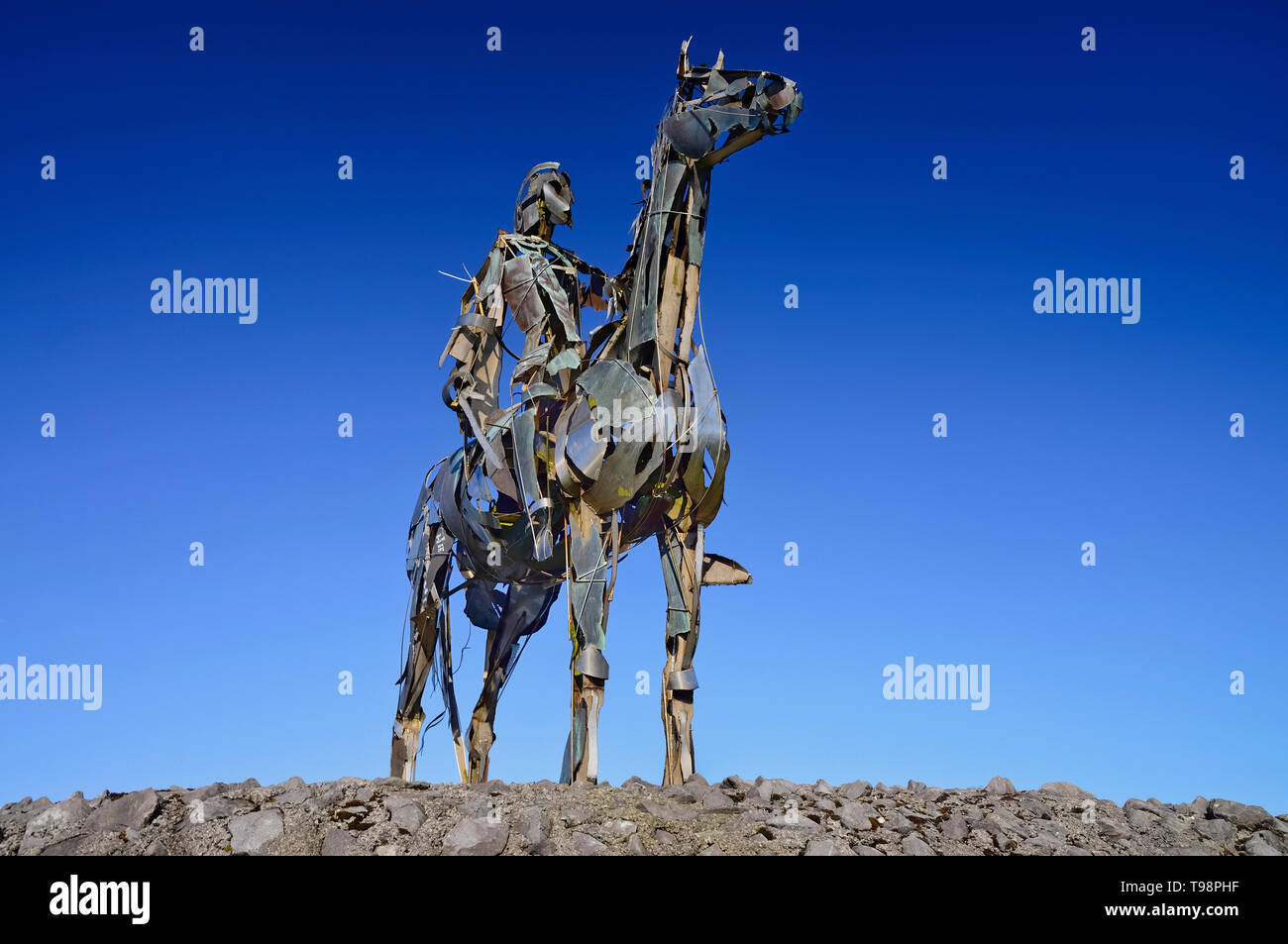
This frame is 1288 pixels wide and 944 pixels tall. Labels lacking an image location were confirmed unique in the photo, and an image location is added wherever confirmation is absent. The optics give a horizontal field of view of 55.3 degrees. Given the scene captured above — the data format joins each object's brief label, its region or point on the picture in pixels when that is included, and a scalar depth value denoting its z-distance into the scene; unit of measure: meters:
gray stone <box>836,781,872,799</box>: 10.66
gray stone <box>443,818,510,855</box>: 8.49
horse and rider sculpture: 11.27
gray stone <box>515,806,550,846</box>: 8.69
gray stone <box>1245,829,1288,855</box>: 9.35
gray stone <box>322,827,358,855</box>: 8.57
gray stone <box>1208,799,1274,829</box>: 9.98
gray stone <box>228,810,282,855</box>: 8.80
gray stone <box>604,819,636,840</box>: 8.91
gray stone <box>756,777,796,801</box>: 10.37
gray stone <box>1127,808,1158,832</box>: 9.83
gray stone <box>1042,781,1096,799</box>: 11.04
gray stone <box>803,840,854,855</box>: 8.57
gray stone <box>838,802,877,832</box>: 9.33
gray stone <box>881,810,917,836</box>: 9.29
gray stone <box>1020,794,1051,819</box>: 10.09
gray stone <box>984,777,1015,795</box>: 11.04
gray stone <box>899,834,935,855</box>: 8.84
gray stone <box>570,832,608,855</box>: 8.62
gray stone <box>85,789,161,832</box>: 9.02
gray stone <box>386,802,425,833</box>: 9.04
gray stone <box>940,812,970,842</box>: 9.25
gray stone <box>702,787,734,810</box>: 9.76
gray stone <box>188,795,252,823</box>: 9.27
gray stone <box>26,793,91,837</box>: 9.05
